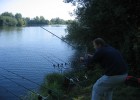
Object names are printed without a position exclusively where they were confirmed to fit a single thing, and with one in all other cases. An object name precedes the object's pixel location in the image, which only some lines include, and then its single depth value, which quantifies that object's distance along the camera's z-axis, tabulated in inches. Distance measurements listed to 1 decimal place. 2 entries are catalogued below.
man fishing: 91.0
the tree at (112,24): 194.6
